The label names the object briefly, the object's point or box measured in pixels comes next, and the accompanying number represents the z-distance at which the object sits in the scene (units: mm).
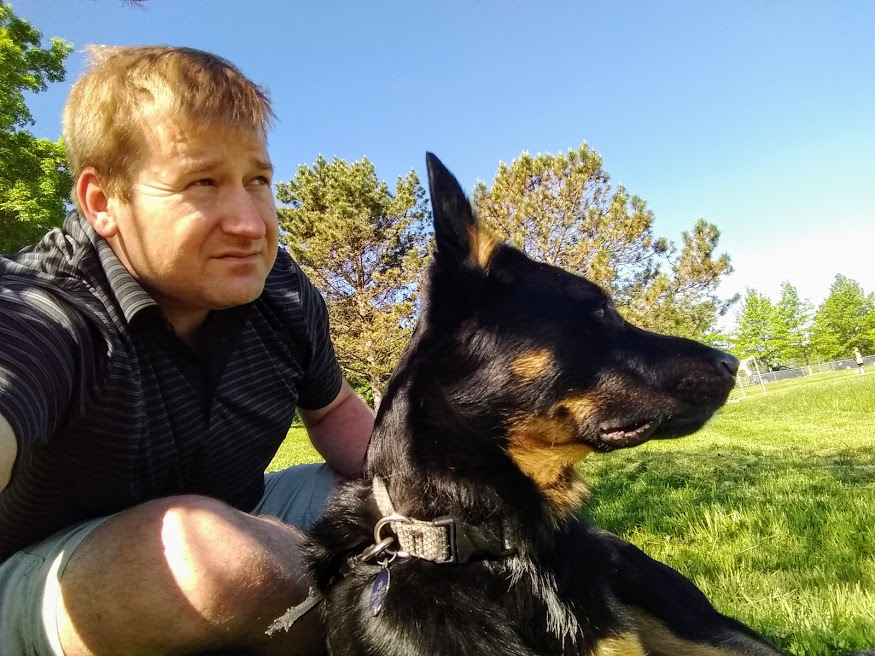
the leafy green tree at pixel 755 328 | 62750
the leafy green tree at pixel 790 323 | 63031
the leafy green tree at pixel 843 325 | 65438
